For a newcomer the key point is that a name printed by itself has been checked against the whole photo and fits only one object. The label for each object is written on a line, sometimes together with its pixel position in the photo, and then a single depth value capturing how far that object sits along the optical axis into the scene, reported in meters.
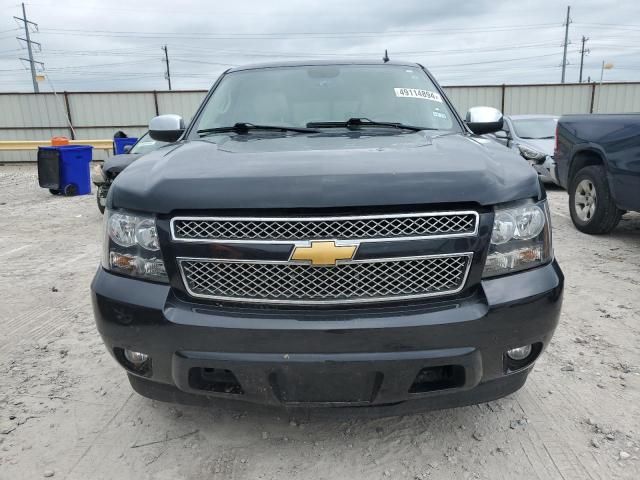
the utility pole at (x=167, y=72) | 45.97
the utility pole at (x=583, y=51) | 53.53
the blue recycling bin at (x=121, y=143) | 11.39
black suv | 1.83
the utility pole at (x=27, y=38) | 41.41
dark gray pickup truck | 5.16
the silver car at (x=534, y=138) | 9.23
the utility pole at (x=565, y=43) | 48.75
